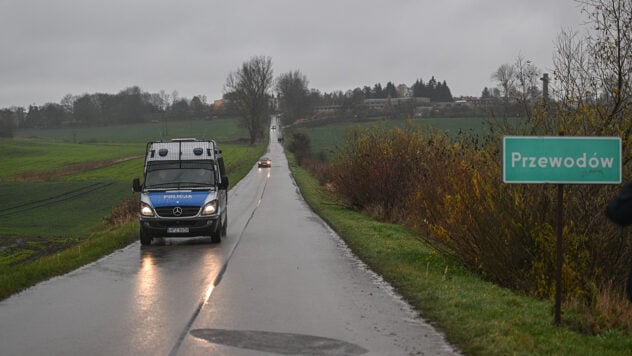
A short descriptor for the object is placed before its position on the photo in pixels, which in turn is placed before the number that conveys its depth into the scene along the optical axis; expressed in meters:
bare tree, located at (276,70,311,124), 143.00
